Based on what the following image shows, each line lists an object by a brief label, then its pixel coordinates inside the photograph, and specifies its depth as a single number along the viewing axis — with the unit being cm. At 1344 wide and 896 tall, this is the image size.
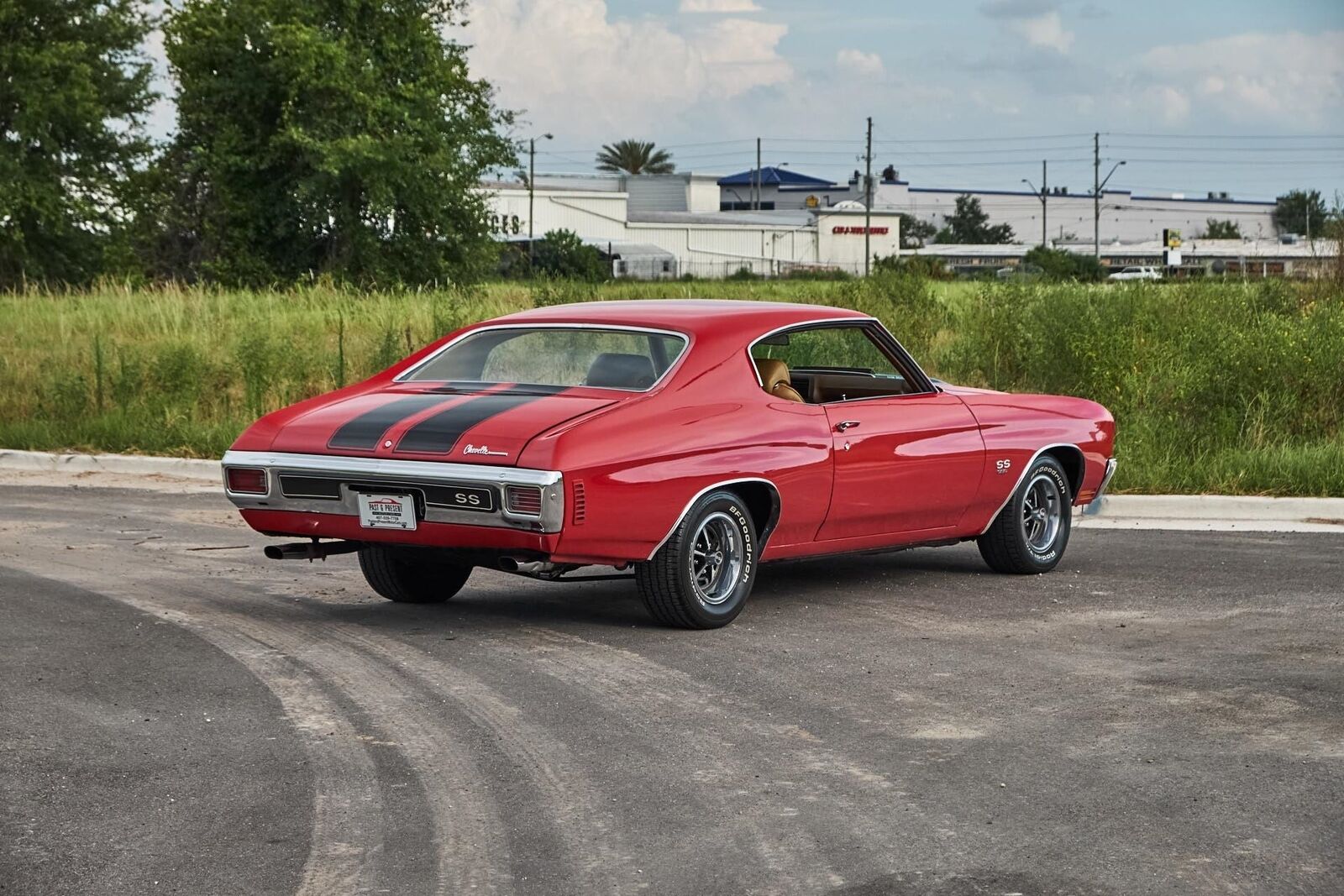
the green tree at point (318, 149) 4328
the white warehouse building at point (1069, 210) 16875
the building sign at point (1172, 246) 10138
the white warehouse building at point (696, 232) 10644
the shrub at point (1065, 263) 7612
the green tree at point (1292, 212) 16312
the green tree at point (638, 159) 14225
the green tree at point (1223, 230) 15754
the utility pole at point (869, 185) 9362
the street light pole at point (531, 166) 8188
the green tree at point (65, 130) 4731
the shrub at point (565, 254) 7744
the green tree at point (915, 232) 14862
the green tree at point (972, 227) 16425
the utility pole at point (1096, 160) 11912
